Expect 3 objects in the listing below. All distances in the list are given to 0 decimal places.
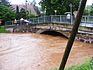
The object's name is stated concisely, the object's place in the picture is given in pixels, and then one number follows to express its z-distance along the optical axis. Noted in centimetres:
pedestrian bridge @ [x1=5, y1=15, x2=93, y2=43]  1078
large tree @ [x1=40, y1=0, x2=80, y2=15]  1817
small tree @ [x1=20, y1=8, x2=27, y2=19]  2168
